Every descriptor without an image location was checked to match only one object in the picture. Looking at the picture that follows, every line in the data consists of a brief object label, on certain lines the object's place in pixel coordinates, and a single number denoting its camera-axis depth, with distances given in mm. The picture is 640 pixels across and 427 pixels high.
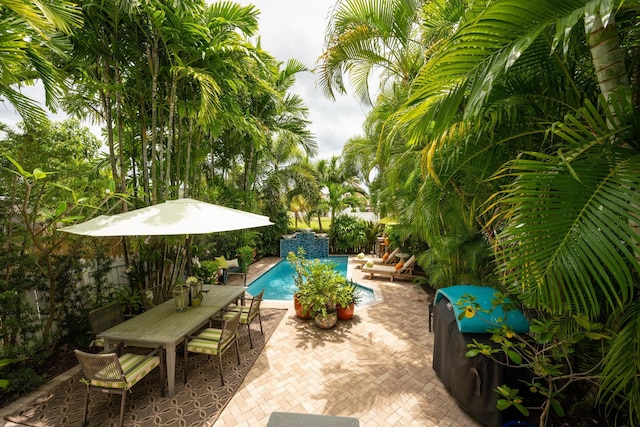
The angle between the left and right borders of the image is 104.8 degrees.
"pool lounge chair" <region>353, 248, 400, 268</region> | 10888
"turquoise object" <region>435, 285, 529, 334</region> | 2932
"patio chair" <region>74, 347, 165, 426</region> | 2822
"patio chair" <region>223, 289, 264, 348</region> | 4566
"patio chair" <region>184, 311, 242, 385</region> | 3693
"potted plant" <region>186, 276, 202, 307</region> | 4445
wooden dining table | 3387
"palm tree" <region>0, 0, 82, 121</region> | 2358
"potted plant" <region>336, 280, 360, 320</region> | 5684
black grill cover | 2873
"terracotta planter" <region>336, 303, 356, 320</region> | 5840
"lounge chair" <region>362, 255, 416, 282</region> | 9414
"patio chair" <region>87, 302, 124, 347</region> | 3826
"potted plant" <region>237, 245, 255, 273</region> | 10154
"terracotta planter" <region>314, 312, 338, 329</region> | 5414
